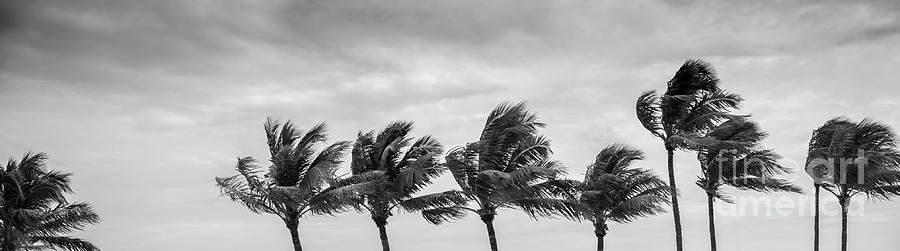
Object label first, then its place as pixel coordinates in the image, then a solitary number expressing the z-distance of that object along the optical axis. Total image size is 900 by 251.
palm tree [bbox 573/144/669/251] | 40.34
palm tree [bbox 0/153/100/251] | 36.34
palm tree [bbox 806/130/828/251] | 44.38
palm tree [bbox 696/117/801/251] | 38.97
